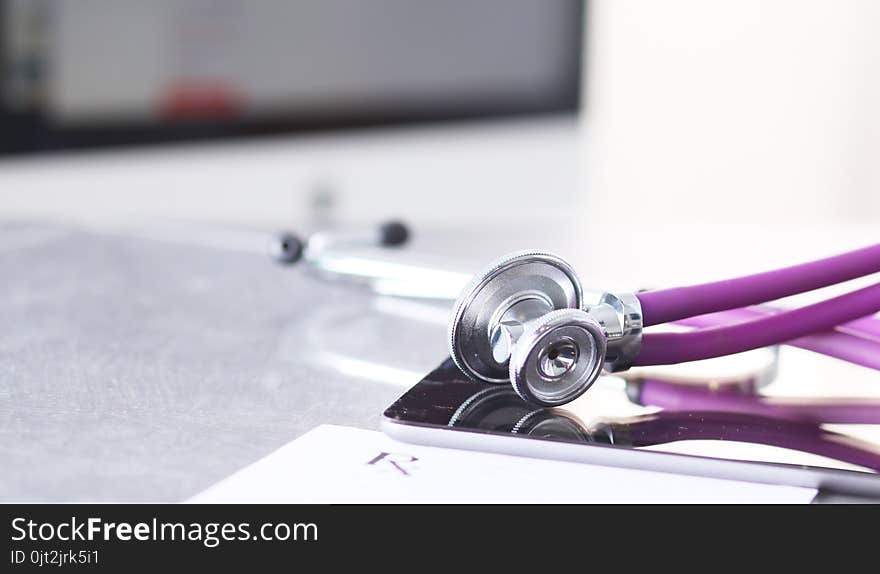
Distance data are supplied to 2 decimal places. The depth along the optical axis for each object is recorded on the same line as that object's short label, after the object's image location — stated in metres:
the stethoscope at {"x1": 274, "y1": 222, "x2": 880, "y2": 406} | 0.60
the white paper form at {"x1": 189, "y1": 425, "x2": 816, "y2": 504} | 0.56
